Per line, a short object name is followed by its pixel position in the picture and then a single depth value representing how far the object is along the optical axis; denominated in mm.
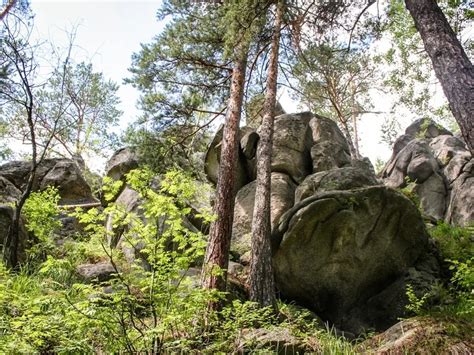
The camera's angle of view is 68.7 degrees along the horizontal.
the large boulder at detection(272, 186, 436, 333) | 8336
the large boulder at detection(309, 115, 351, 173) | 11805
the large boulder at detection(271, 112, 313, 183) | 11531
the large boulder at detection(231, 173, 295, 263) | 10055
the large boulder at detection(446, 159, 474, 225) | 14102
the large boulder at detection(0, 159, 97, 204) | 12969
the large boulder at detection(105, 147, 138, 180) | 14180
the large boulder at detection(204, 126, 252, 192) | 12328
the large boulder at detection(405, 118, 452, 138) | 22736
